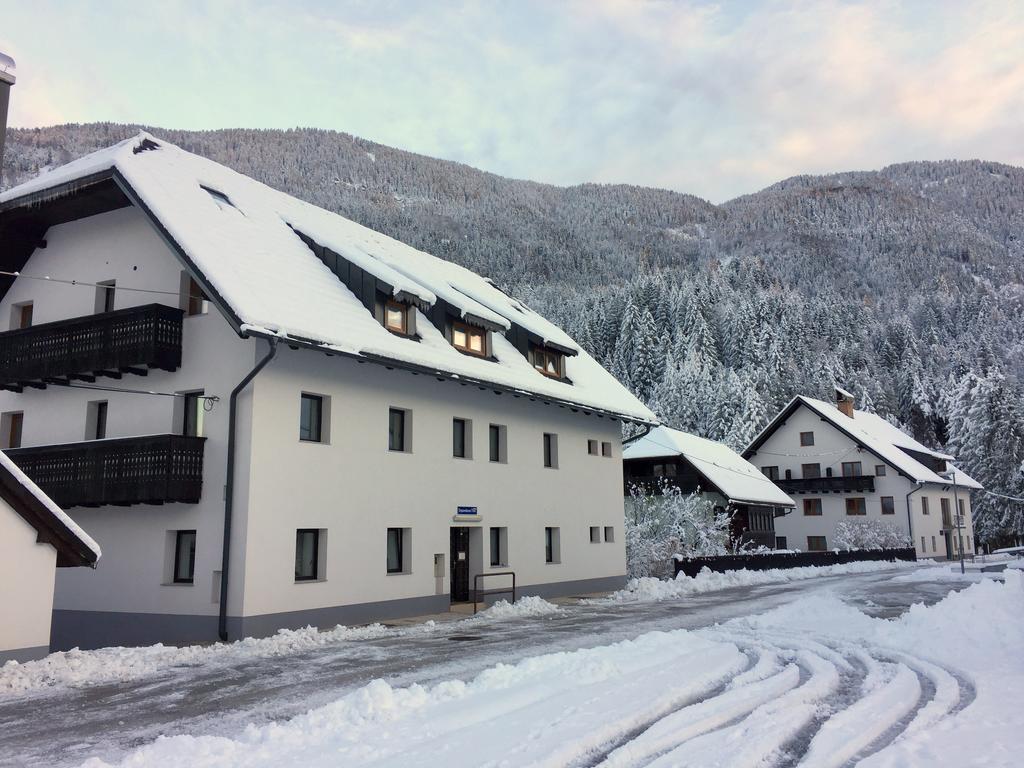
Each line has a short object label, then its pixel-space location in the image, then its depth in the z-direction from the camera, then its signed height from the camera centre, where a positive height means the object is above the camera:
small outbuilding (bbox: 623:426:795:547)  47.53 +2.65
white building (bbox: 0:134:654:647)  17.33 +2.91
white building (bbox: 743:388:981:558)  60.72 +3.16
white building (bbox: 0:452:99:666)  12.66 -0.40
